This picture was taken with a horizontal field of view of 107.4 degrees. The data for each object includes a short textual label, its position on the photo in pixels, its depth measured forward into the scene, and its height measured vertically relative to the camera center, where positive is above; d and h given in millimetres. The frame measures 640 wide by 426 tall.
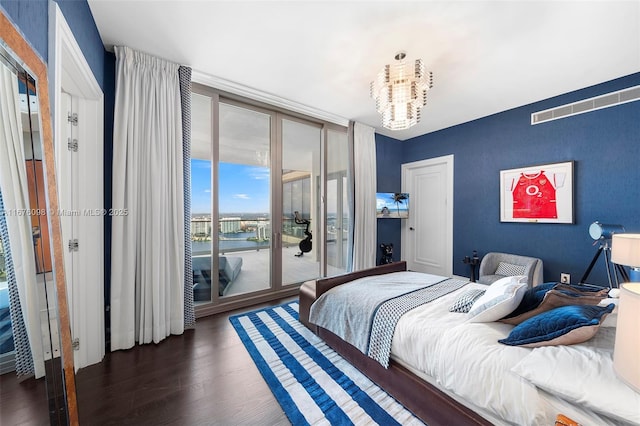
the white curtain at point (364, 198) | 4098 +198
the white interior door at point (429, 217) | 4328 -166
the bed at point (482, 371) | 906 -780
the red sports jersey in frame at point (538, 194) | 3062 +199
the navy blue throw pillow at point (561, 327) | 1126 -594
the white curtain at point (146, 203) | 2135 +69
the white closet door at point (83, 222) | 1806 -93
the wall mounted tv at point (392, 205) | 4465 +73
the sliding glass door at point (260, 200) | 2895 +144
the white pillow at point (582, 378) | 826 -678
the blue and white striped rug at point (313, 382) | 1450 -1270
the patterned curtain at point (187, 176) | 2508 +359
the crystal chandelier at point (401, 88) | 2180 +1147
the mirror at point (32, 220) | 786 -35
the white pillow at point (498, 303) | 1436 -594
